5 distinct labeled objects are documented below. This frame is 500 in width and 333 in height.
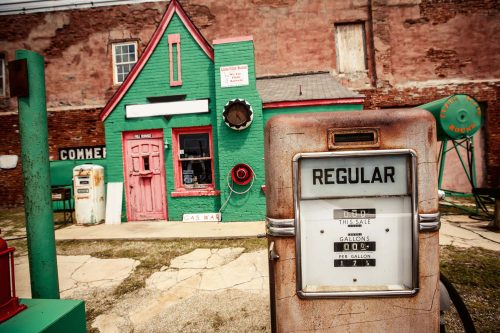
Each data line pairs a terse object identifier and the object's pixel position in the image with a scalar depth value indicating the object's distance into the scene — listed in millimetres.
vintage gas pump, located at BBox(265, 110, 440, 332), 1485
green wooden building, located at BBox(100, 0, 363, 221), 6691
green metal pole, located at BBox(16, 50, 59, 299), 1662
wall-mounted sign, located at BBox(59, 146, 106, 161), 10883
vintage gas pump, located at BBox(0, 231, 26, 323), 1297
